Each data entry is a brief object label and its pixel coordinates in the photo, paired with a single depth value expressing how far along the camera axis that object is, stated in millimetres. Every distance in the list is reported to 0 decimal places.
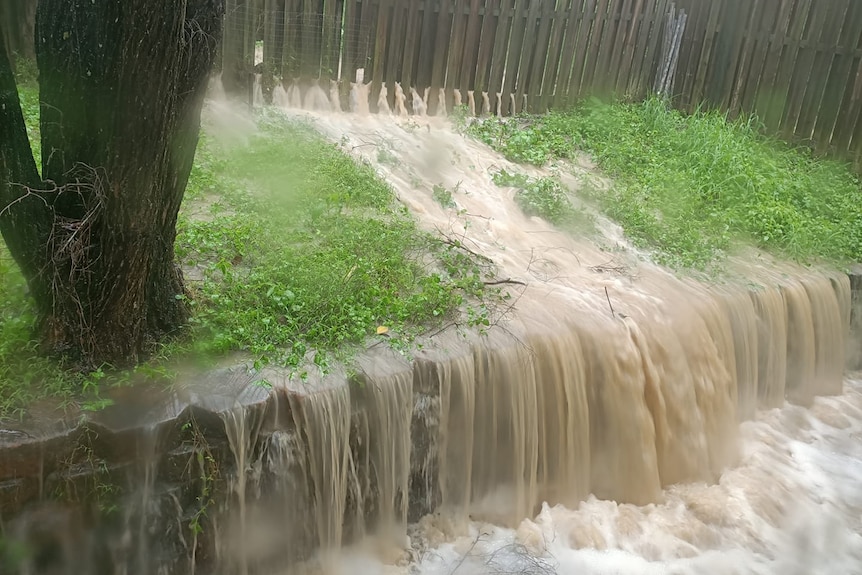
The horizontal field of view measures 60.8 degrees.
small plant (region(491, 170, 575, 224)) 7434
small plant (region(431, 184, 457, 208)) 7082
